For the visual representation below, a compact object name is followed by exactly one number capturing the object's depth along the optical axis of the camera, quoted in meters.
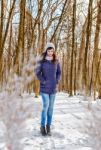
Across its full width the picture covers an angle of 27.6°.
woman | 3.74
